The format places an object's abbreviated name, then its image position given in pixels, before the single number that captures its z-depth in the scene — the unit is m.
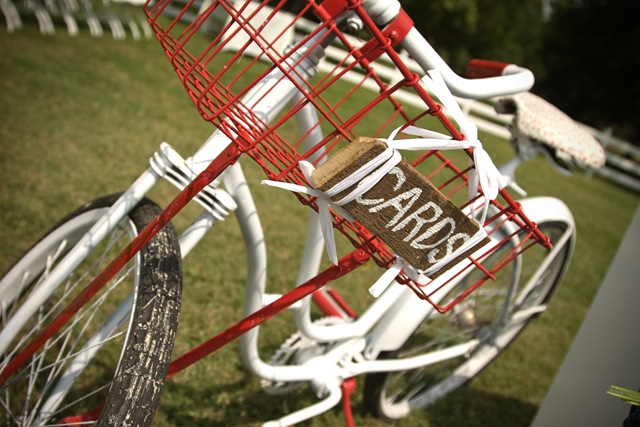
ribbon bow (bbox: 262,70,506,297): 0.95
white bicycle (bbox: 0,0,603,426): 1.03
